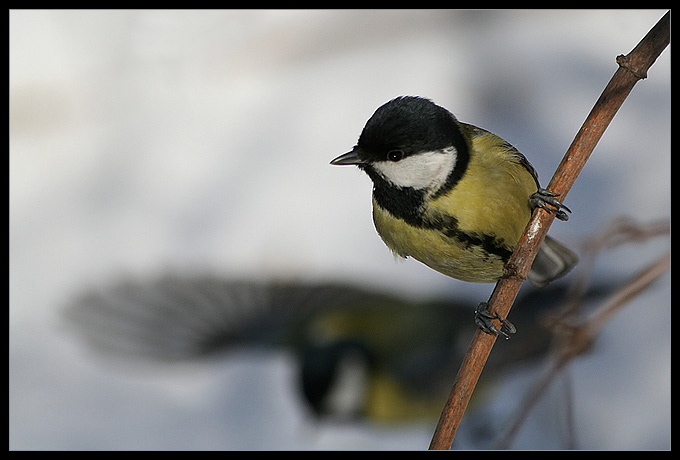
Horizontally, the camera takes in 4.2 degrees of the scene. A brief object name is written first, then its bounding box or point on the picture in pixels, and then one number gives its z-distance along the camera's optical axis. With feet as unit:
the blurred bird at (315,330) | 7.44
